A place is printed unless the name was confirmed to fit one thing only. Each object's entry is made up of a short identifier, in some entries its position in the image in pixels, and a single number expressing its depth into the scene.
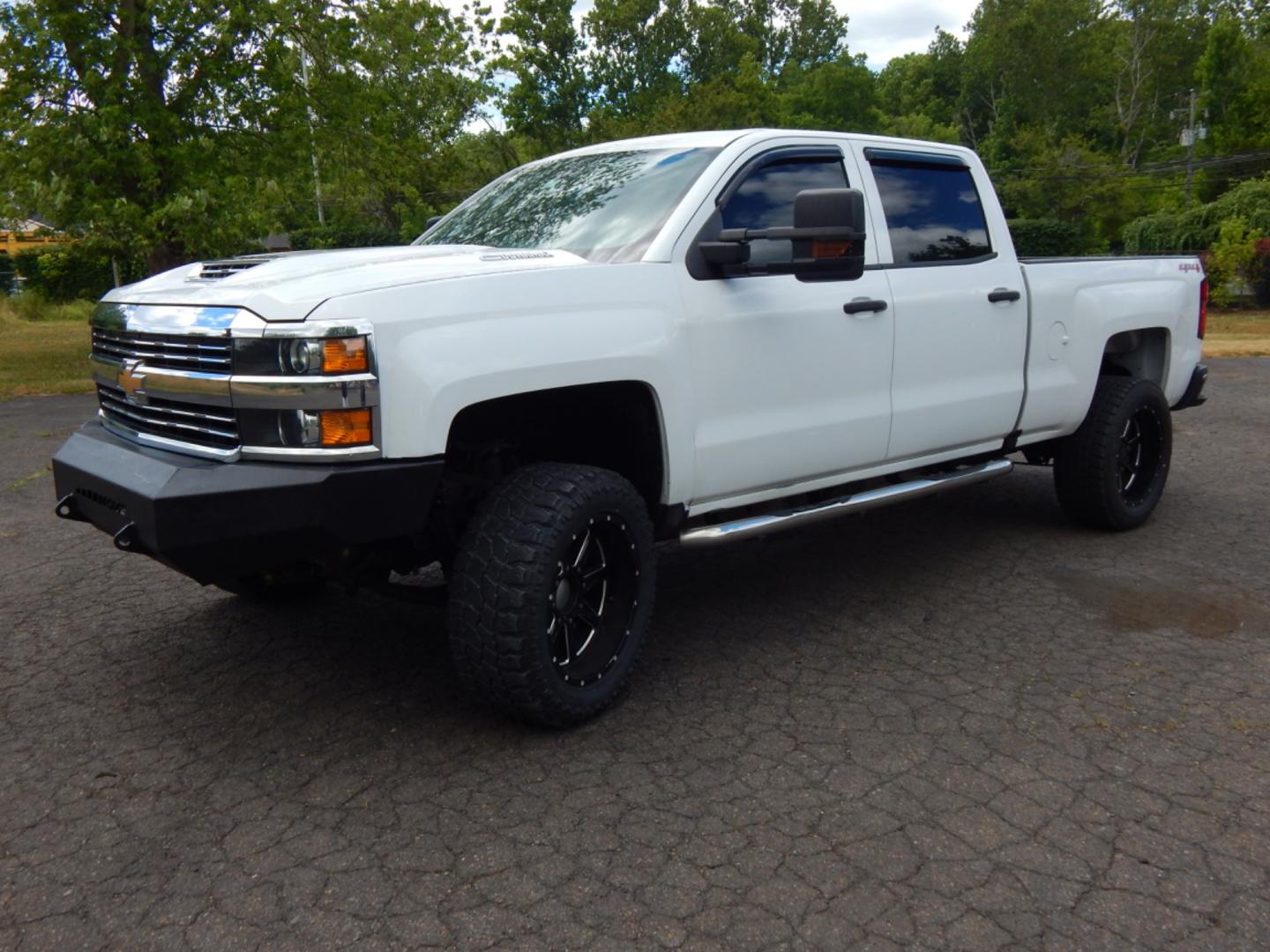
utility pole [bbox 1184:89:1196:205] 50.59
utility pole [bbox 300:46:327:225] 17.62
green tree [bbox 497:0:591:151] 49.78
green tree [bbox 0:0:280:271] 14.70
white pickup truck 3.17
